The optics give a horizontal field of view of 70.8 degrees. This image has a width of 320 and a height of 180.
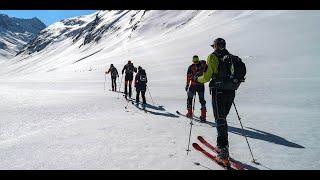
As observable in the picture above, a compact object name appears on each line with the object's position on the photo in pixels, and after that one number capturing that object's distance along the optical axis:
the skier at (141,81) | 10.15
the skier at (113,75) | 14.66
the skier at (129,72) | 11.90
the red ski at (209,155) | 4.57
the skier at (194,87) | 7.55
